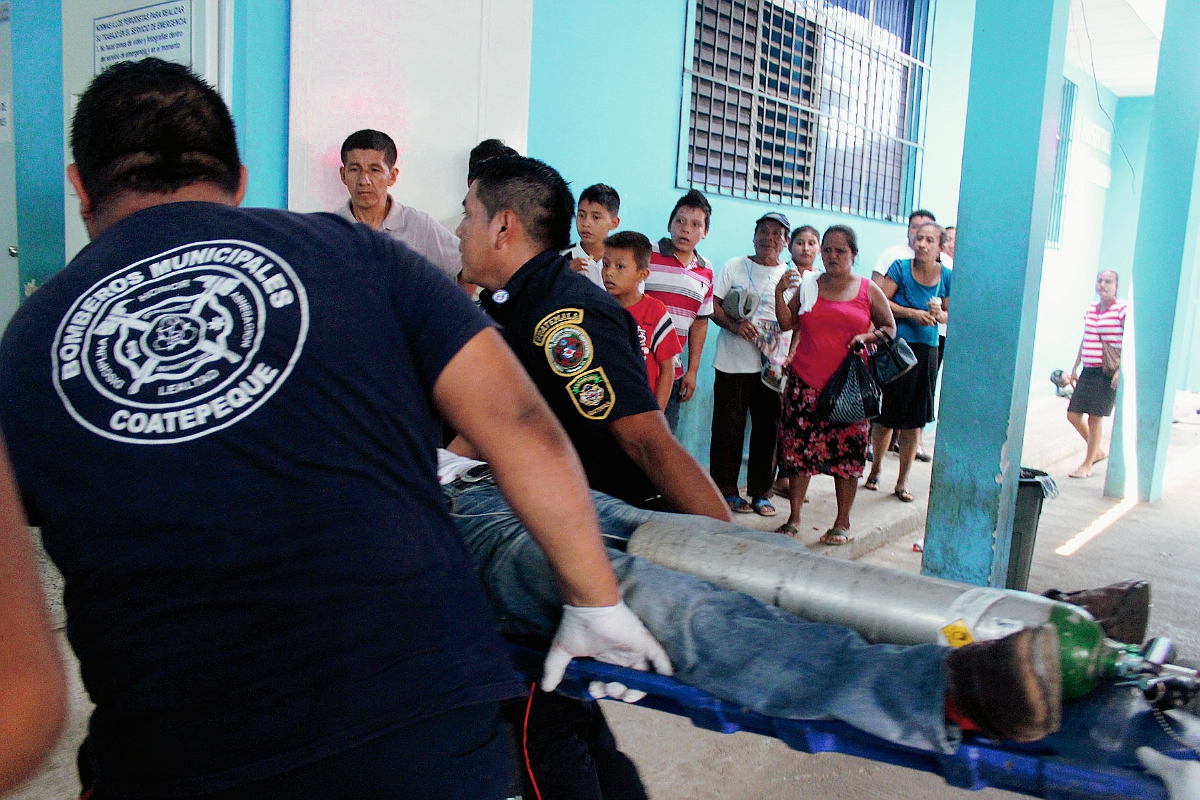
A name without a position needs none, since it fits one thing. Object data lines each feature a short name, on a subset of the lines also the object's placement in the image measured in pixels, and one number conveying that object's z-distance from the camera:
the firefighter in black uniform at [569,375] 1.93
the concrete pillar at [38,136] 3.91
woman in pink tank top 4.77
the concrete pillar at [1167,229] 6.33
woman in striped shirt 7.27
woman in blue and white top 5.74
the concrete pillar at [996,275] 3.85
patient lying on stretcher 1.29
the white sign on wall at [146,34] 3.24
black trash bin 4.09
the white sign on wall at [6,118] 4.11
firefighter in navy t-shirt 1.03
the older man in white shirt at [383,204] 3.47
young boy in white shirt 4.45
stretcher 1.31
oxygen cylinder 1.48
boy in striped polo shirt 4.94
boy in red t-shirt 4.10
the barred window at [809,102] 5.94
